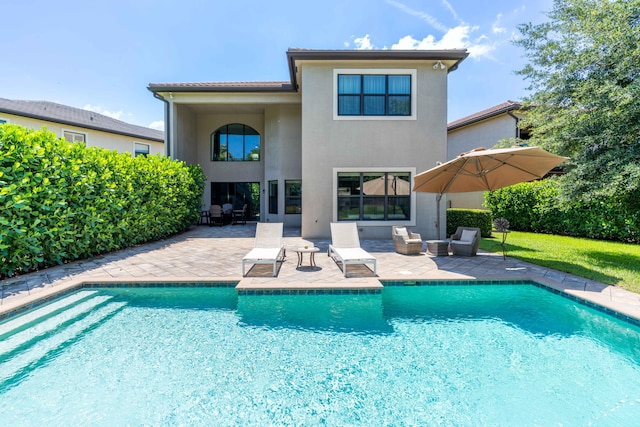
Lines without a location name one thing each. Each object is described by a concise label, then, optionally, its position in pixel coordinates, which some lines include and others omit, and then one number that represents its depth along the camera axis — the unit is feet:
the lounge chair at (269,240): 27.73
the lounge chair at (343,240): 28.37
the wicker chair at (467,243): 31.89
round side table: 25.51
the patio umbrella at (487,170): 25.87
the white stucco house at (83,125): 59.88
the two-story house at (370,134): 41.27
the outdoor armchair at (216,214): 58.90
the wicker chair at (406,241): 32.17
